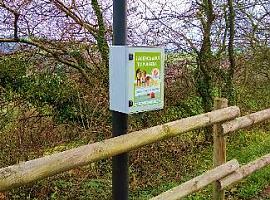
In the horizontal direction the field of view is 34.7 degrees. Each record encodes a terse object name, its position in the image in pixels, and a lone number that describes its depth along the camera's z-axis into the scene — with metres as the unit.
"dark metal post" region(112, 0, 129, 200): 2.55
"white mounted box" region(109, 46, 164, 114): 2.57
